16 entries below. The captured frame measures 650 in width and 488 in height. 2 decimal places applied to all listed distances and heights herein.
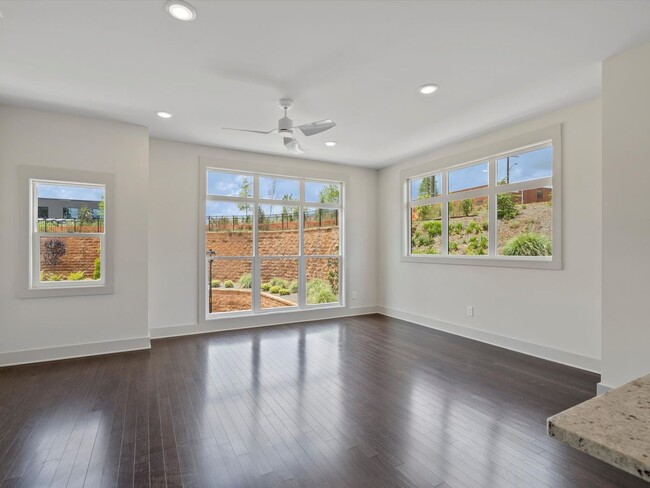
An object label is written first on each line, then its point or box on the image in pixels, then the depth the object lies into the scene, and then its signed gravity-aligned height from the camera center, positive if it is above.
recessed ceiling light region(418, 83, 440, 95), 3.20 +1.50
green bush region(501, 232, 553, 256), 4.00 -0.02
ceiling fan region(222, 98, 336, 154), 3.37 +1.19
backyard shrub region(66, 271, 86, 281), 4.04 -0.39
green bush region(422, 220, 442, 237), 5.46 +0.28
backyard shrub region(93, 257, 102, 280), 4.14 -0.33
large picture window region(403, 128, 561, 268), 3.98 +0.49
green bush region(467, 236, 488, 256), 4.71 -0.01
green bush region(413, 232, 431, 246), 5.67 +0.07
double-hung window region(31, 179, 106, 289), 3.88 +0.11
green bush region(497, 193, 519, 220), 4.34 +0.49
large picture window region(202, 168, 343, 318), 5.32 +0.02
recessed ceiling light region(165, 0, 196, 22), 2.12 +1.50
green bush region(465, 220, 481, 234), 4.80 +0.24
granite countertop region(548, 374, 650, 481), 0.59 -0.37
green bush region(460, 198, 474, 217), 4.91 +0.56
